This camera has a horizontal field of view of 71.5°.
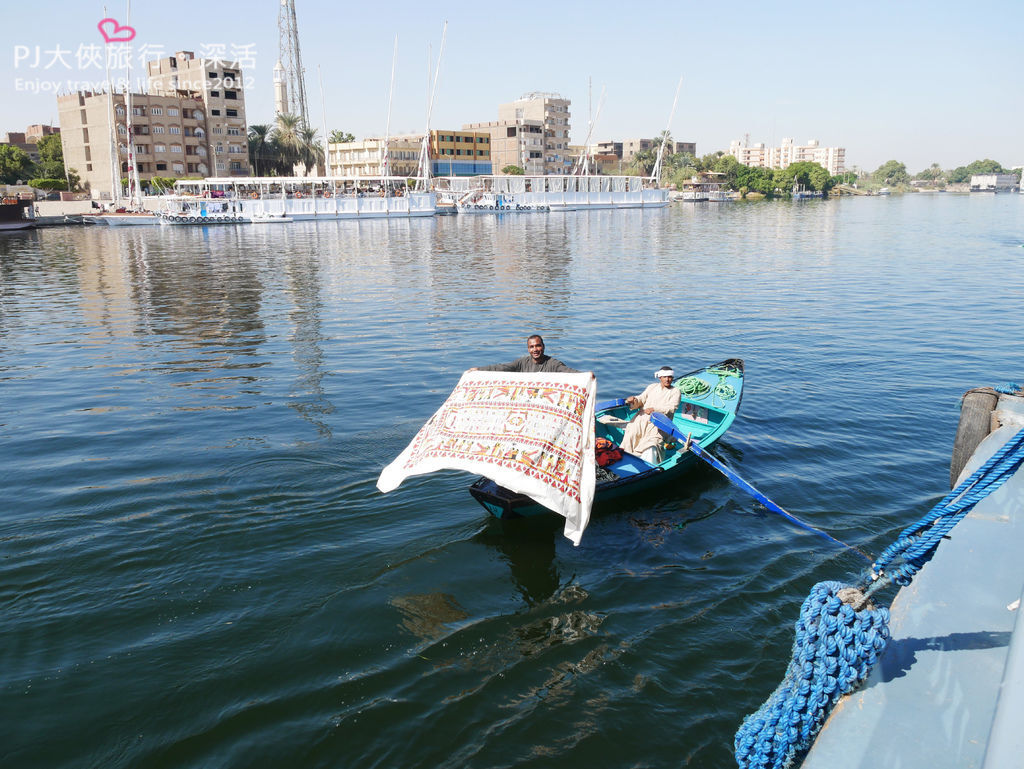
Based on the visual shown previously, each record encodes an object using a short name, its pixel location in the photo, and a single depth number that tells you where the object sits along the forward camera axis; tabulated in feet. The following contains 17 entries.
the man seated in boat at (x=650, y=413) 40.45
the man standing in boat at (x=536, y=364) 37.27
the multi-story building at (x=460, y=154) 454.81
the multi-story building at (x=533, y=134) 476.13
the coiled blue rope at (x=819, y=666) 17.70
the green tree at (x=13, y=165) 329.93
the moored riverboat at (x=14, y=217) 254.47
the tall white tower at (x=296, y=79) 373.61
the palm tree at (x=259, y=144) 375.86
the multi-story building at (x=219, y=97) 346.33
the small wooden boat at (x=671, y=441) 34.37
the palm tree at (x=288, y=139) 370.73
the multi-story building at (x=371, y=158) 440.86
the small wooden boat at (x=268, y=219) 293.43
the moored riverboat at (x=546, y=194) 370.32
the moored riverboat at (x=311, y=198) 299.79
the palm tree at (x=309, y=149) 375.86
